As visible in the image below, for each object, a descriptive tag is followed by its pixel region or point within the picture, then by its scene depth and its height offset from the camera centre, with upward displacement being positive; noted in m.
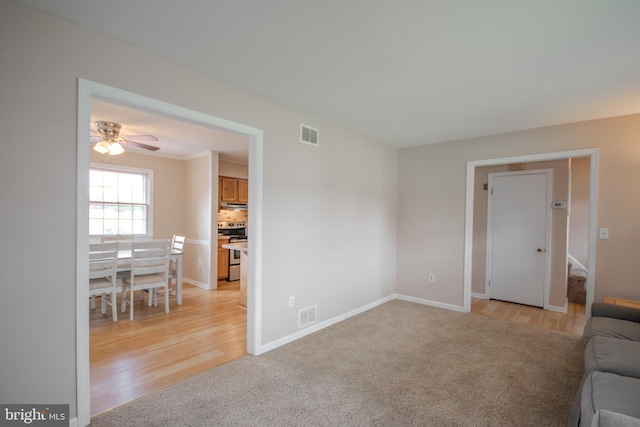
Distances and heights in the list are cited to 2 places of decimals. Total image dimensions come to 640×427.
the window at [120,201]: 5.16 +0.12
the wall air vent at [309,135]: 3.42 +0.90
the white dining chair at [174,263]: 4.66 -0.90
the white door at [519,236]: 4.62 -0.35
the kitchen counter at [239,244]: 4.17 -0.60
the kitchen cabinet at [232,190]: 6.39 +0.44
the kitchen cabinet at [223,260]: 6.14 -1.07
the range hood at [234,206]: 6.45 +0.07
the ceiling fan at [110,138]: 3.52 +0.88
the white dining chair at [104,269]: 3.81 -0.82
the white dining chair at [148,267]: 4.08 -0.85
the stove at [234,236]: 6.31 -0.61
